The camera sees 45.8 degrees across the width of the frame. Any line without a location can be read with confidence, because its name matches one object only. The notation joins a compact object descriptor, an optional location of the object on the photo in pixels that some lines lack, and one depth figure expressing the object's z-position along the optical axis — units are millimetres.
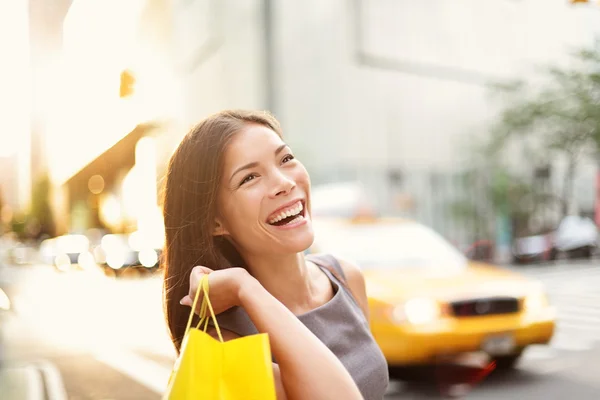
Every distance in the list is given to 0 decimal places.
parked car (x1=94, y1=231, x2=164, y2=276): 23370
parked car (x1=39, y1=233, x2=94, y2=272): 31453
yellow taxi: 6410
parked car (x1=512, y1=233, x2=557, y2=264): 27891
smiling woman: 1974
